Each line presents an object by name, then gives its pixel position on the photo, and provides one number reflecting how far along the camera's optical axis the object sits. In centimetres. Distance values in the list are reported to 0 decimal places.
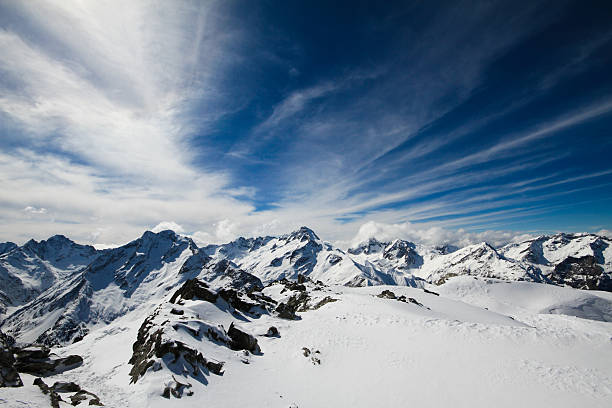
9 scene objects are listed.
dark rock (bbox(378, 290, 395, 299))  5522
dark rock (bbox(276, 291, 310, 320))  4206
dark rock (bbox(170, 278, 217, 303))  4059
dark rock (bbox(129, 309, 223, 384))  1883
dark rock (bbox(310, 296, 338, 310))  4982
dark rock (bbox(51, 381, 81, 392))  1708
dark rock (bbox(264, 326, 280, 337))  3312
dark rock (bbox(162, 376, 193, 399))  1570
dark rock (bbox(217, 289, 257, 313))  4331
